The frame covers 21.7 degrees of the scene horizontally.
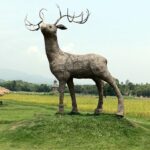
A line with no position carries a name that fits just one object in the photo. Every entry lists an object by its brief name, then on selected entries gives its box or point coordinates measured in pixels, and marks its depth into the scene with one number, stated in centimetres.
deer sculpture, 1352
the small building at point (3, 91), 2688
